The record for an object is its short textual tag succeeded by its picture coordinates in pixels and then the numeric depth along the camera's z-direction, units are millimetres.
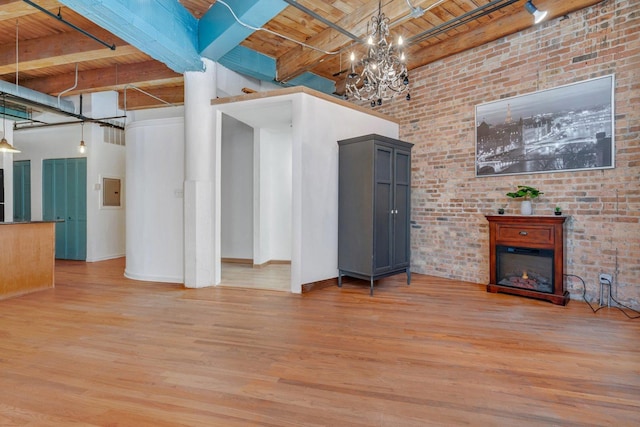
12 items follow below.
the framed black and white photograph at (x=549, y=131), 3803
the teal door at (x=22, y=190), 7902
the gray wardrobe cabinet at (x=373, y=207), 4414
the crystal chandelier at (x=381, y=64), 3295
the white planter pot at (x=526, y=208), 4188
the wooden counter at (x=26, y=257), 4332
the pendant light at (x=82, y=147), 6941
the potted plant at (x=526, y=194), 4184
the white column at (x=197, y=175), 4746
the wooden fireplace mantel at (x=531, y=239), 3861
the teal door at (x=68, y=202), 7473
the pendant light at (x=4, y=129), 5535
